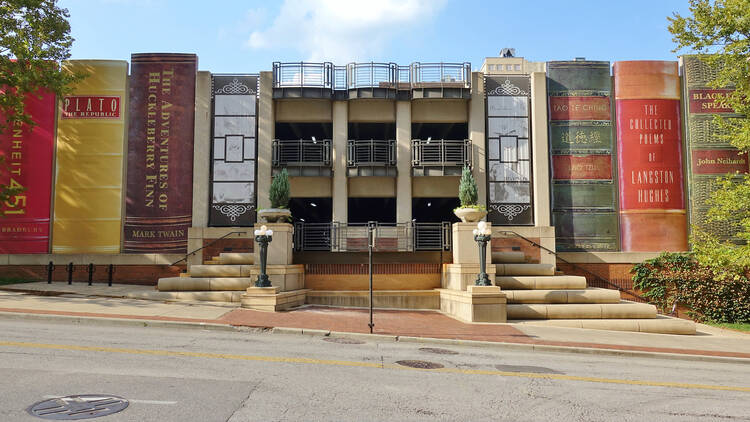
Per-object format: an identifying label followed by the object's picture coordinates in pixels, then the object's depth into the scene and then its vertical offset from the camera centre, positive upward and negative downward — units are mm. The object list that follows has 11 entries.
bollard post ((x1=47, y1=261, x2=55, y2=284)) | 21344 -1323
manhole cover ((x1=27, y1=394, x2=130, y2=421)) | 5688 -1969
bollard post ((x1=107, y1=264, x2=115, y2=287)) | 21219 -1340
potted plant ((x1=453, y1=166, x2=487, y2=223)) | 18484 +1521
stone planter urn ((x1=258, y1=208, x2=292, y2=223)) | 18453 +1037
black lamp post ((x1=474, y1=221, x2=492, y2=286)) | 16578 -24
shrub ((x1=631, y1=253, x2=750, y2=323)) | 20562 -1958
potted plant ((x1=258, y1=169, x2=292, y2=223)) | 18547 +1547
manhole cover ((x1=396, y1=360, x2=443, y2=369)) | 9445 -2349
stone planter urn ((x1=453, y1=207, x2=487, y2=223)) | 18391 +1054
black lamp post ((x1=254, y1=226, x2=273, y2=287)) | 16922 -234
